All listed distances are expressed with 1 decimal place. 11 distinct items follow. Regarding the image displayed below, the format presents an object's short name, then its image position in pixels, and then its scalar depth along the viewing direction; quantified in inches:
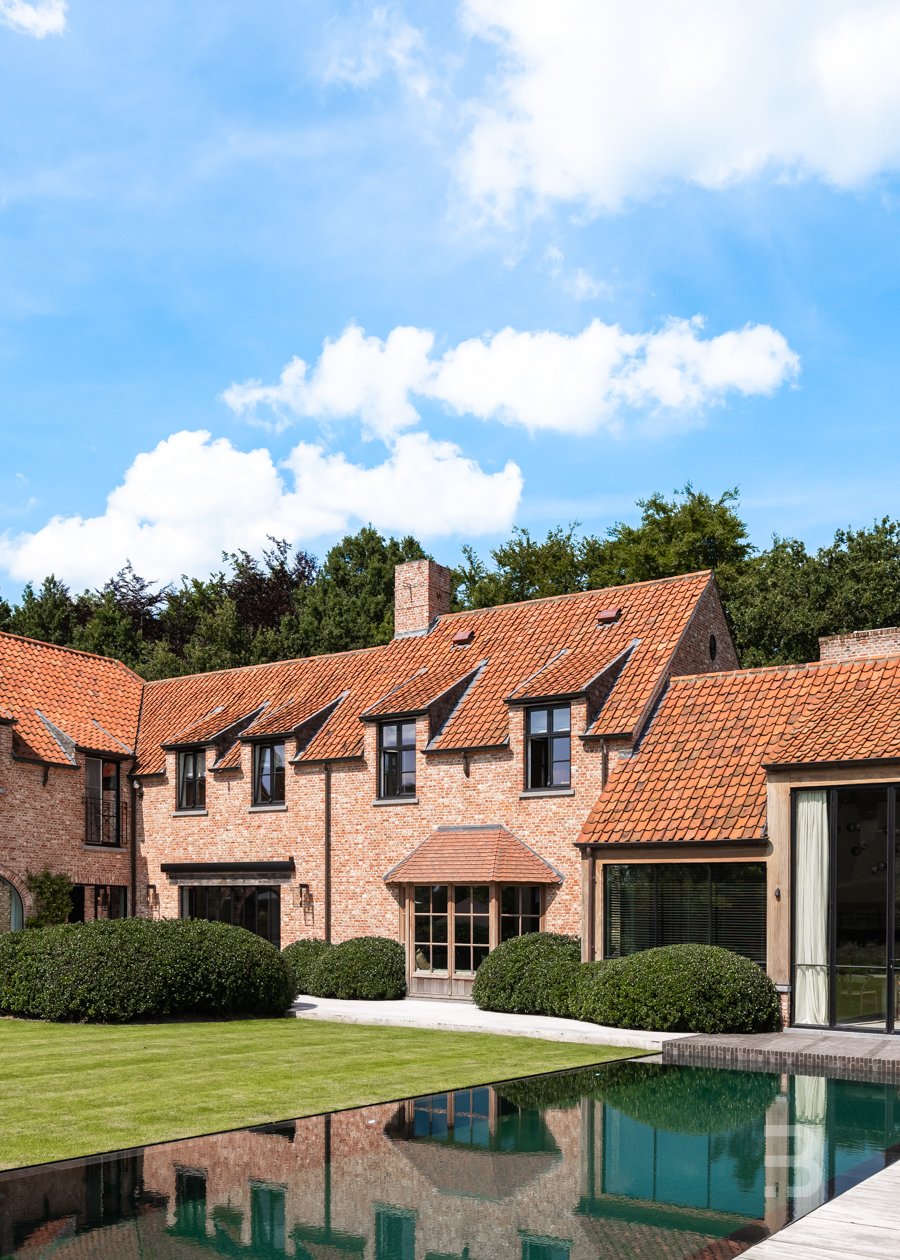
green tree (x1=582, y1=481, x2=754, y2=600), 1769.2
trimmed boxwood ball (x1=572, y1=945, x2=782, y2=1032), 791.1
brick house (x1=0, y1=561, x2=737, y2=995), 1018.7
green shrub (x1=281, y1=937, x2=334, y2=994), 1049.5
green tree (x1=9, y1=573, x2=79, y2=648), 2090.3
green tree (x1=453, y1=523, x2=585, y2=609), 1891.0
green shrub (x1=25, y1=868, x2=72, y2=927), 1173.1
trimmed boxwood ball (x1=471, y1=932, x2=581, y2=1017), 893.8
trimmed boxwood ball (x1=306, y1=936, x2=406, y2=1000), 1015.6
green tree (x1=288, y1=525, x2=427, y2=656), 1921.8
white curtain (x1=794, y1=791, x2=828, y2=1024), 817.5
